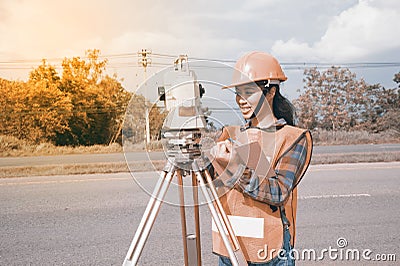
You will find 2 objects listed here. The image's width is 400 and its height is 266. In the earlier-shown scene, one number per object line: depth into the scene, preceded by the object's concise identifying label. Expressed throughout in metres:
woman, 1.32
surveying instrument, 1.32
